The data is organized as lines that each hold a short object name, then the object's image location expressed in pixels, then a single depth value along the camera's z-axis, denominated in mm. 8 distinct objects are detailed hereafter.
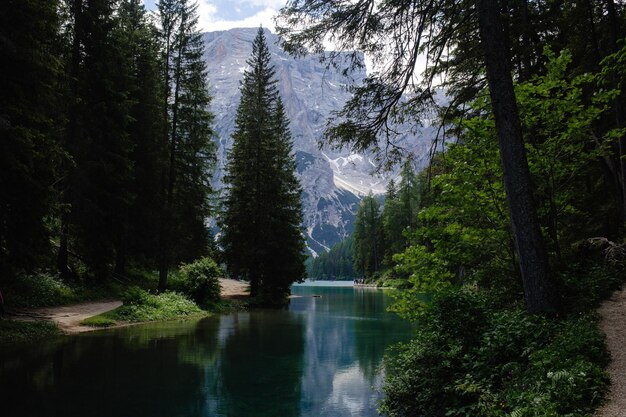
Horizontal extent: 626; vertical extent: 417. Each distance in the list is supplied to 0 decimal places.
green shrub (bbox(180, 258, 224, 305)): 25750
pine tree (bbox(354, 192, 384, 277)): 80375
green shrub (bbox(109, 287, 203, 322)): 19594
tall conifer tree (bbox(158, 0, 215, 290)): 25797
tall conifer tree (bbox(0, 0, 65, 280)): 13000
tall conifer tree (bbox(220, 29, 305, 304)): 32250
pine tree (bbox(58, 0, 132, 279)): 21391
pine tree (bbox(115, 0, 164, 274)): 28359
